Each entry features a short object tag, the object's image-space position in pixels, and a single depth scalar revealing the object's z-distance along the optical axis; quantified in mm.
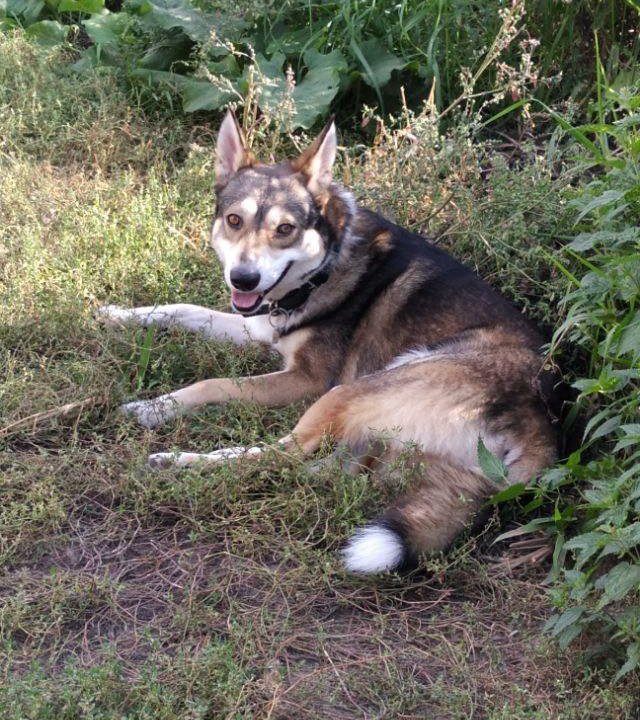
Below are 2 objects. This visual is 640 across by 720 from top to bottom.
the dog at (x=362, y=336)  3746
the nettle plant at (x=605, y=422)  2951
